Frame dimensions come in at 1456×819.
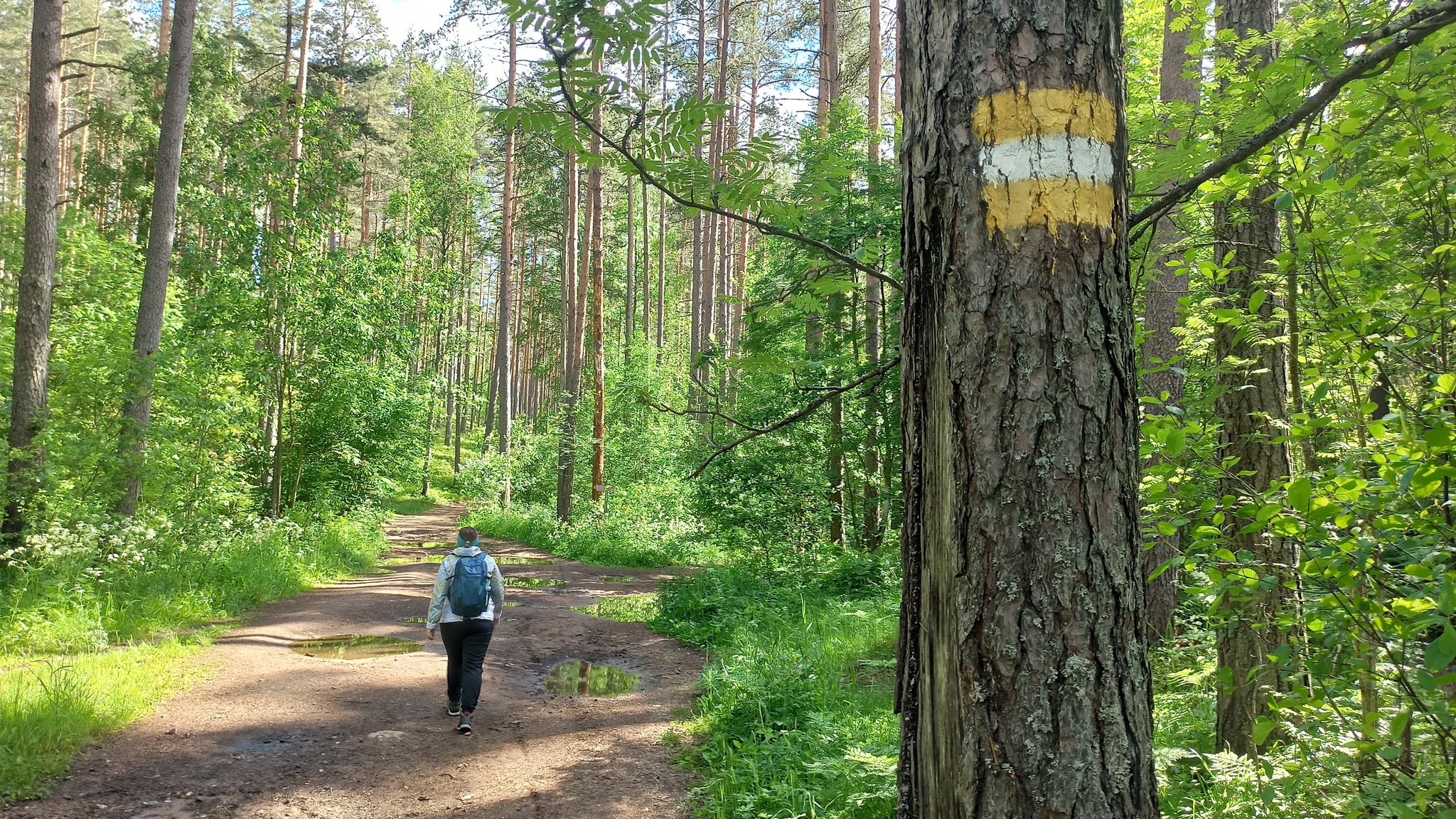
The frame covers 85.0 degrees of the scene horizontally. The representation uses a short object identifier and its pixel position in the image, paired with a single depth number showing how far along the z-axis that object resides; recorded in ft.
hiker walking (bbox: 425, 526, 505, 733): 22.16
